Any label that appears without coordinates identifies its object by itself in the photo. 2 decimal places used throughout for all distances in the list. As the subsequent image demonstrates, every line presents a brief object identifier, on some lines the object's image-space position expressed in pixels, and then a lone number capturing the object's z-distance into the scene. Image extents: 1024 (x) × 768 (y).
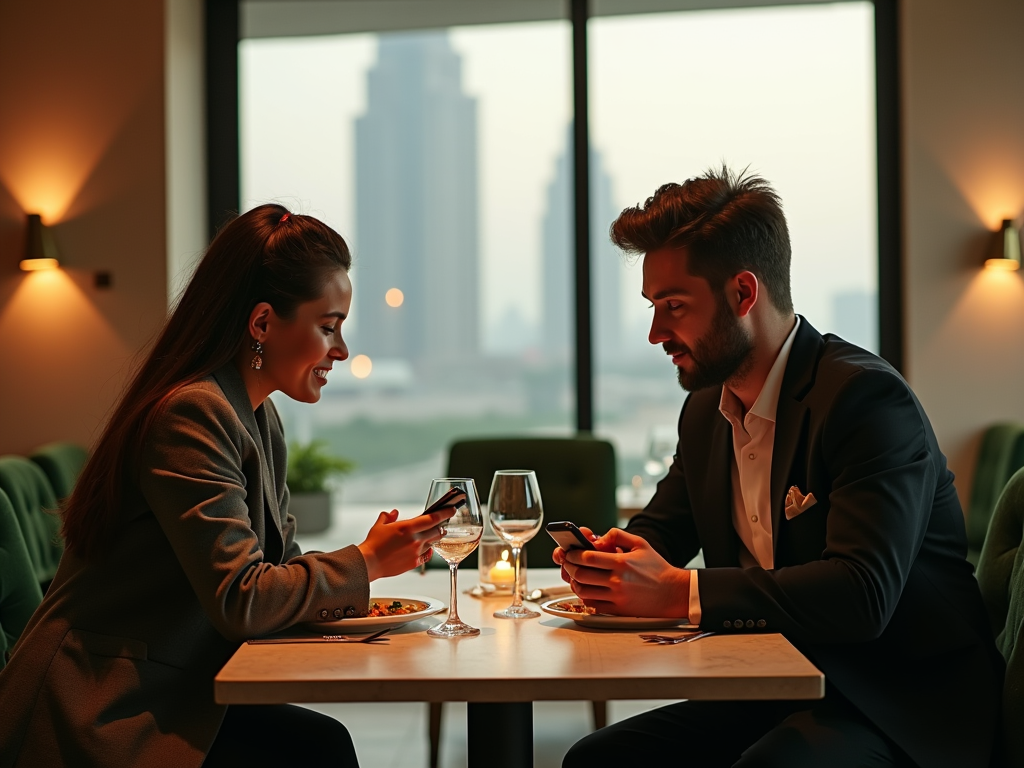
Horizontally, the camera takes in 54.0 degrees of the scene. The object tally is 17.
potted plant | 4.37
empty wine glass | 1.71
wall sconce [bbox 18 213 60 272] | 4.18
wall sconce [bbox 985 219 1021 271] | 4.03
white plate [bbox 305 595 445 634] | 1.56
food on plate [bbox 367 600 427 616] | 1.68
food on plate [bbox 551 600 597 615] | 1.67
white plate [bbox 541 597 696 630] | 1.56
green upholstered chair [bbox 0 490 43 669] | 2.23
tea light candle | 1.98
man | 1.55
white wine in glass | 1.62
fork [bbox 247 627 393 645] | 1.51
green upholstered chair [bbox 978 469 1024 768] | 1.83
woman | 1.53
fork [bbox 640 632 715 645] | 1.48
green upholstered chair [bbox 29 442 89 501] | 3.76
